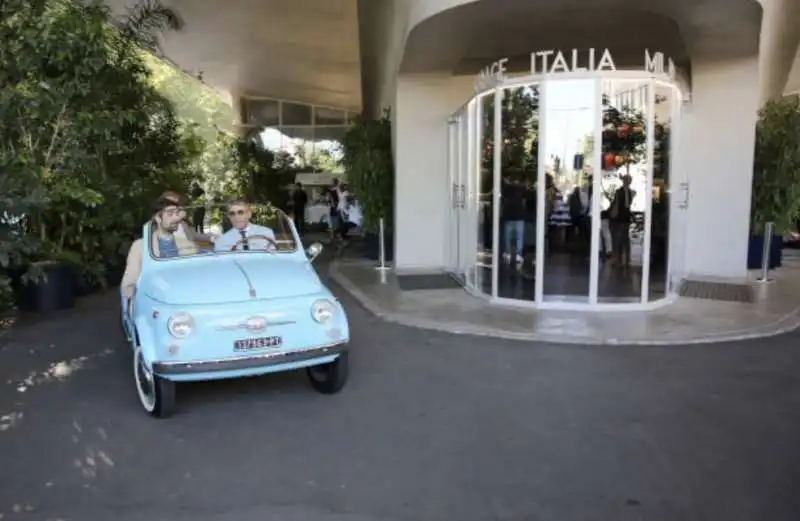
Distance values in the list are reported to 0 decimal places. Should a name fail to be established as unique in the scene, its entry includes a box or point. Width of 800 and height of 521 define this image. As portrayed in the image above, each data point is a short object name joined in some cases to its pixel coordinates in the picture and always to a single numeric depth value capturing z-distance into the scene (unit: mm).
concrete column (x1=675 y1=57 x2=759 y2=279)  10555
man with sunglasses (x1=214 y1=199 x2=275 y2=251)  6027
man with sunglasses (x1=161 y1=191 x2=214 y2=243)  6121
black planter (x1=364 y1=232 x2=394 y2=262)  13145
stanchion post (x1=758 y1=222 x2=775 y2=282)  11047
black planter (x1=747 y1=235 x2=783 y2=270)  12203
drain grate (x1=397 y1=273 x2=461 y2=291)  10406
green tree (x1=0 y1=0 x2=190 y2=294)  8242
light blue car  4820
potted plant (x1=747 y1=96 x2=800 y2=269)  10875
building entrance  8461
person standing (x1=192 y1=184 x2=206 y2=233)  6422
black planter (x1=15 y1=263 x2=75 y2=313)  8984
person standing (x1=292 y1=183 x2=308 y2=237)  21953
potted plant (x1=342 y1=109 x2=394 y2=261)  12227
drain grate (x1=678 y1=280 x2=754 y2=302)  9477
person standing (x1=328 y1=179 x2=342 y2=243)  18703
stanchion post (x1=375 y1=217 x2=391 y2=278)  12117
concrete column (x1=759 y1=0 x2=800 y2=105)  10127
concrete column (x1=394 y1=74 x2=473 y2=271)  11531
